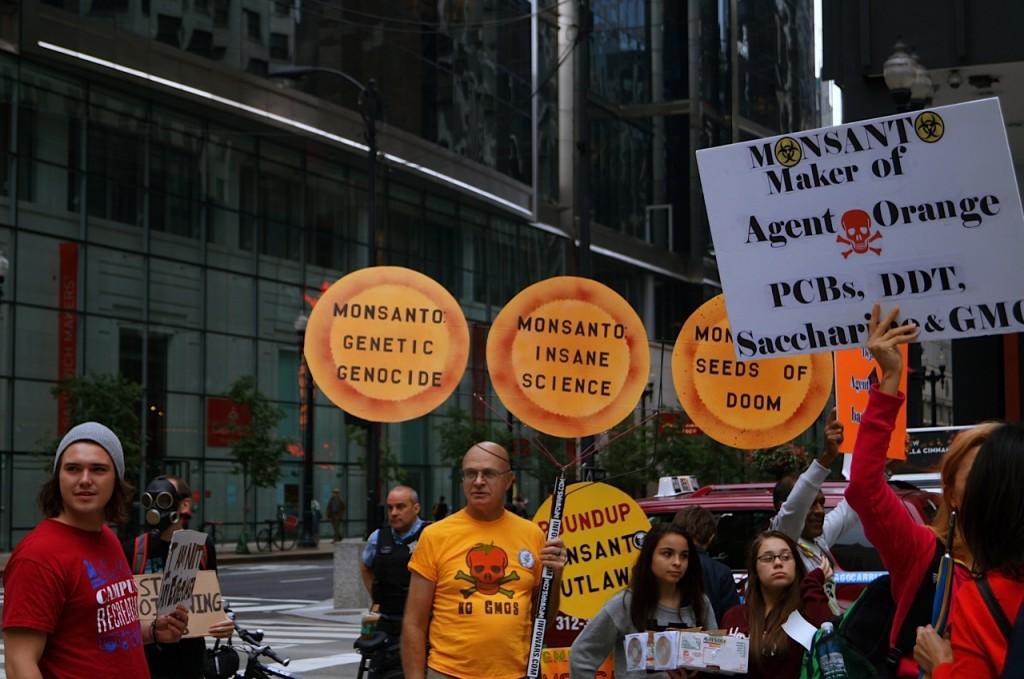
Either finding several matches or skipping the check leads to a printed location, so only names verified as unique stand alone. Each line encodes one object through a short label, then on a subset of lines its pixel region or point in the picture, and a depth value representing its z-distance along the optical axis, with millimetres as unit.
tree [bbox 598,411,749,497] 35094
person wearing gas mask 7914
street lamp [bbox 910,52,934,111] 12477
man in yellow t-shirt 6641
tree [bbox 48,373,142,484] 36250
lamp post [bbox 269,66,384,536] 26078
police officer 10117
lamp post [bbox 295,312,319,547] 43469
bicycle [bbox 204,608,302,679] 9578
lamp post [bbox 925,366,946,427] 27547
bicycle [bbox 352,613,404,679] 9912
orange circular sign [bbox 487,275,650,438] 10523
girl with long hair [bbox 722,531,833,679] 6172
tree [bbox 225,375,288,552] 42594
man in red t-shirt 4820
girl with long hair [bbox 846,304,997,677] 4352
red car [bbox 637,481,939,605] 9117
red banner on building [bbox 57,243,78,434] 38969
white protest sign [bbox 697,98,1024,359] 5488
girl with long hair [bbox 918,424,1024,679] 3191
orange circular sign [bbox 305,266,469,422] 11094
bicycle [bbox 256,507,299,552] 44391
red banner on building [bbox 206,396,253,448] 43719
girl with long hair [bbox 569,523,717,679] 6680
